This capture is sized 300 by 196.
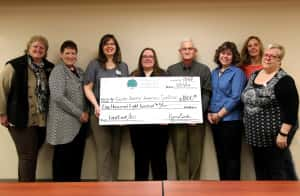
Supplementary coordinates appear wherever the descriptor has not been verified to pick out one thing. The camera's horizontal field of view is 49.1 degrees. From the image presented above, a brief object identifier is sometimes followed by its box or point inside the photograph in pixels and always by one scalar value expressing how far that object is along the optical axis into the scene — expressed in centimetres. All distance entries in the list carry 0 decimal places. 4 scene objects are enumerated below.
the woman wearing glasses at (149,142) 333
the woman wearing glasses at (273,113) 269
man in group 338
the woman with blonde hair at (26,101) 312
